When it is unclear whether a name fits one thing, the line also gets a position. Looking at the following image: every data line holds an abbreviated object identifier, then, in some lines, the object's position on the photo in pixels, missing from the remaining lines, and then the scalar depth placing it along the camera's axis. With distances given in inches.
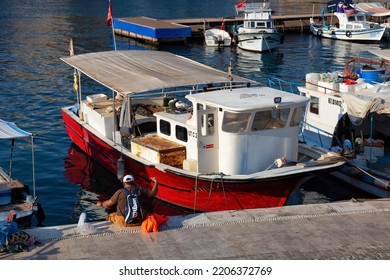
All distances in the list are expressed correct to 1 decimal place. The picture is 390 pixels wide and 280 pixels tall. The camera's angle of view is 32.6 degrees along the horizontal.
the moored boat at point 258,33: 2135.8
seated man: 595.5
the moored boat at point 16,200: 676.7
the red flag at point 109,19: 1047.7
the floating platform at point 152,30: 2329.0
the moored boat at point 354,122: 832.3
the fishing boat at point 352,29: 2311.8
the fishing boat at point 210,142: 716.7
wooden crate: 767.7
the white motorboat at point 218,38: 2292.2
